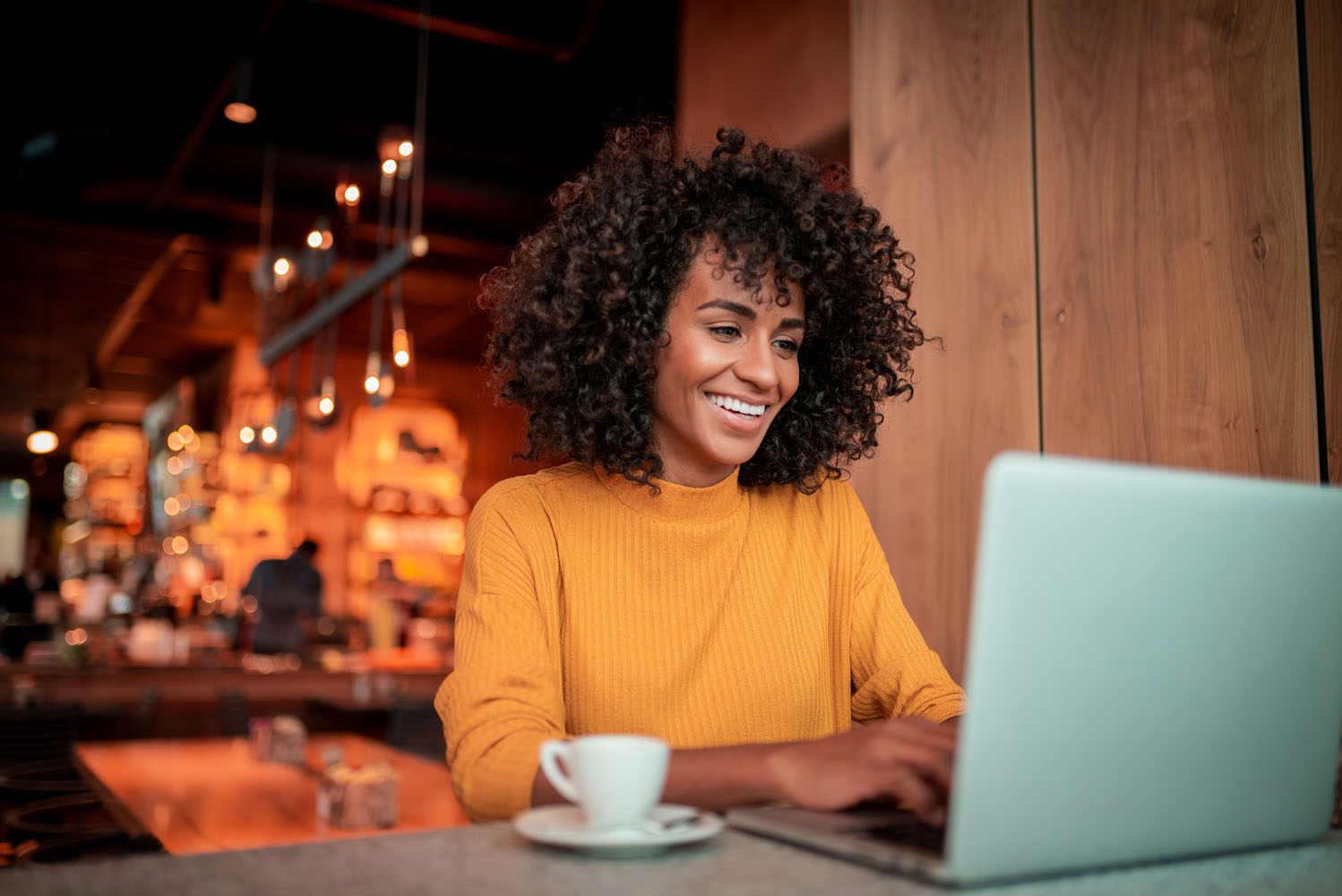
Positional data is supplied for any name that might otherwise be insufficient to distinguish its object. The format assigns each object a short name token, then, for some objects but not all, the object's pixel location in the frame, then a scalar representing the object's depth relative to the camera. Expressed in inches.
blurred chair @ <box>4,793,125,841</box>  99.1
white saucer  31.8
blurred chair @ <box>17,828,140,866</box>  92.7
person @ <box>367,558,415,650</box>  297.1
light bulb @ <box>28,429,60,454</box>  379.9
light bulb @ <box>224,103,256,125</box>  177.3
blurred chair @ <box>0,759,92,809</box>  124.4
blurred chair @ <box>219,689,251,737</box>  212.7
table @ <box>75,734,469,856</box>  98.8
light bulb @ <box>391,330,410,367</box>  164.6
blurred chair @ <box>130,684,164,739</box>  215.5
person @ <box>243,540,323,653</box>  259.6
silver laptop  26.9
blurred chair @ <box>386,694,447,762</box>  182.2
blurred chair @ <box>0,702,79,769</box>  169.5
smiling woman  55.9
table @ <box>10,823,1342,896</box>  29.1
